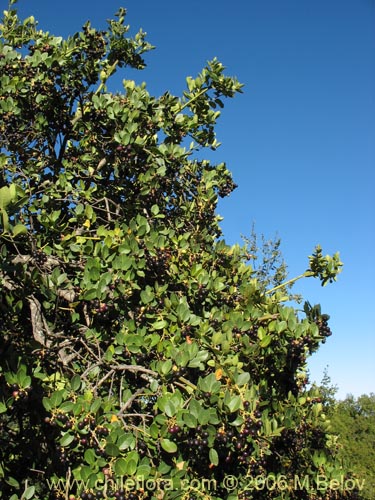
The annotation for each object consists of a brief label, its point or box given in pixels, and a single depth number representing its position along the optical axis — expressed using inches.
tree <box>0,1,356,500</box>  84.8
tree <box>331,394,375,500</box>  678.9
